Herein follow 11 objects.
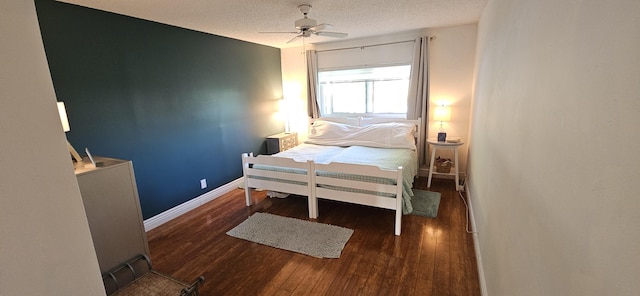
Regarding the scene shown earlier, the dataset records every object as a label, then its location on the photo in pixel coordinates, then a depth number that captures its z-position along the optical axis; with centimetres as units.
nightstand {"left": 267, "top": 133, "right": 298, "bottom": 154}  454
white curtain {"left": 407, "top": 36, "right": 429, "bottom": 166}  380
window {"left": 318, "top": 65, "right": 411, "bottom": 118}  419
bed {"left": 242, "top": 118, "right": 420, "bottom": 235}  259
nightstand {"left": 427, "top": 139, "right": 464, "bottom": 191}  355
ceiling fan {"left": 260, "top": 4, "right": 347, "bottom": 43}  251
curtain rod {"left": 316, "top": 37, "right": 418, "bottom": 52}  394
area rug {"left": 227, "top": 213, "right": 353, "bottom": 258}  237
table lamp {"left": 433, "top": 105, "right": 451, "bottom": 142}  370
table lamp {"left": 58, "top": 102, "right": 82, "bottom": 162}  162
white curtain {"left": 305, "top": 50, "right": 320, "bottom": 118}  455
